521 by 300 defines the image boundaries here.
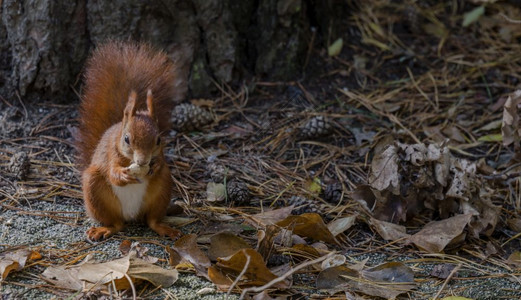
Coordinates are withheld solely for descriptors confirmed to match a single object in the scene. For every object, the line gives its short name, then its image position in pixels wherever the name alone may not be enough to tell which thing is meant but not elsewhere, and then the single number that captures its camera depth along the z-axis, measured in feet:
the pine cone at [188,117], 17.83
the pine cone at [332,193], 15.81
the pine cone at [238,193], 15.12
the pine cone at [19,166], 15.12
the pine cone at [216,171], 15.88
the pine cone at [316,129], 18.06
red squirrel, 12.83
